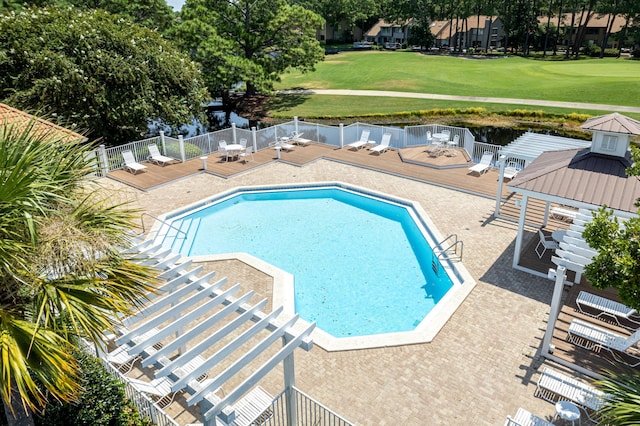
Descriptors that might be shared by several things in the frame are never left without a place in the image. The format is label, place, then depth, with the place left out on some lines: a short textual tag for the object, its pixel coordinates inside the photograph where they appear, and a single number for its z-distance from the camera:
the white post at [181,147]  21.07
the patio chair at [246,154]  21.75
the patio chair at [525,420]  7.07
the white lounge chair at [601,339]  8.45
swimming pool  11.65
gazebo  10.75
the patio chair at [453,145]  21.62
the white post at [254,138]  22.97
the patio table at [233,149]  21.59
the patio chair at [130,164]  19.92
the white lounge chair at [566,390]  7.49
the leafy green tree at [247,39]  34.59
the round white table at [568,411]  7.10
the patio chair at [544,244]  12.69
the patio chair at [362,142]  23.31
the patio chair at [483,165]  19.19
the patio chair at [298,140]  24.02
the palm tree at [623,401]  4.87
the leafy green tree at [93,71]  19.94
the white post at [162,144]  21.25
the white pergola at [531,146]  18.45
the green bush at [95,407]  6.37
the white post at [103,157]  19.19
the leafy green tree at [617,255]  6.16
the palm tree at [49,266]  4.29
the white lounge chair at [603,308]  9.45
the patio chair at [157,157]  20.85
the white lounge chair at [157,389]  7.32
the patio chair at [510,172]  18.02
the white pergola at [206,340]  5.84
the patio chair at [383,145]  22.66
